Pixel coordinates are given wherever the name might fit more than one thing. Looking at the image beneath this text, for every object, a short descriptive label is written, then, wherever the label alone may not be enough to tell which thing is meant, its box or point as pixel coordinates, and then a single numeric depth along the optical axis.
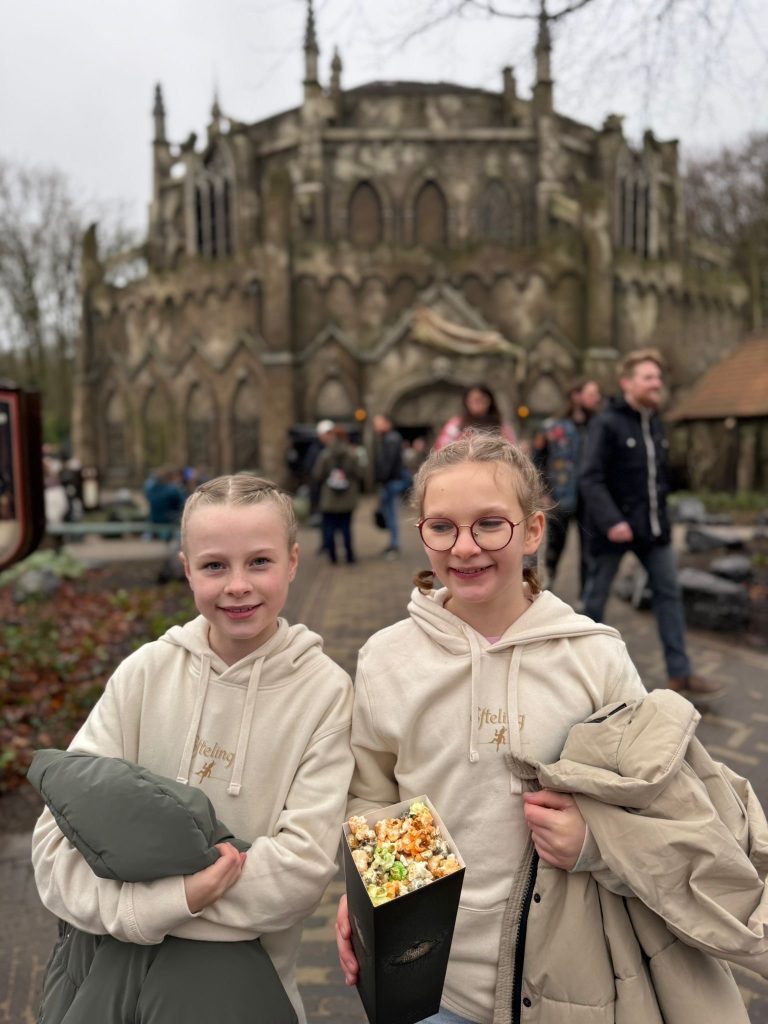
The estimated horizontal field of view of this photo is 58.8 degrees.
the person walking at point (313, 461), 9.68
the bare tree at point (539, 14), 6.05
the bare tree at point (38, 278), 31.47
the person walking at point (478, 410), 5.20
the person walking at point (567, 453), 5.86
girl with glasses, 1.25
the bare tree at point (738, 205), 28.20
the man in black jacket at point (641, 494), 4.19
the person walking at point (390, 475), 9.52
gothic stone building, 22.02
